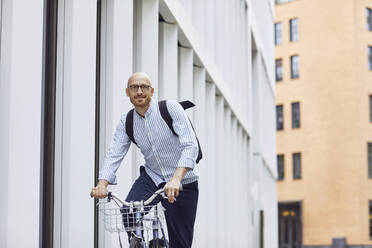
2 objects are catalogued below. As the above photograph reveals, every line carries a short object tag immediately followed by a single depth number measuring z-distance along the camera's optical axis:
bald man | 6.60
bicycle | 5.79
